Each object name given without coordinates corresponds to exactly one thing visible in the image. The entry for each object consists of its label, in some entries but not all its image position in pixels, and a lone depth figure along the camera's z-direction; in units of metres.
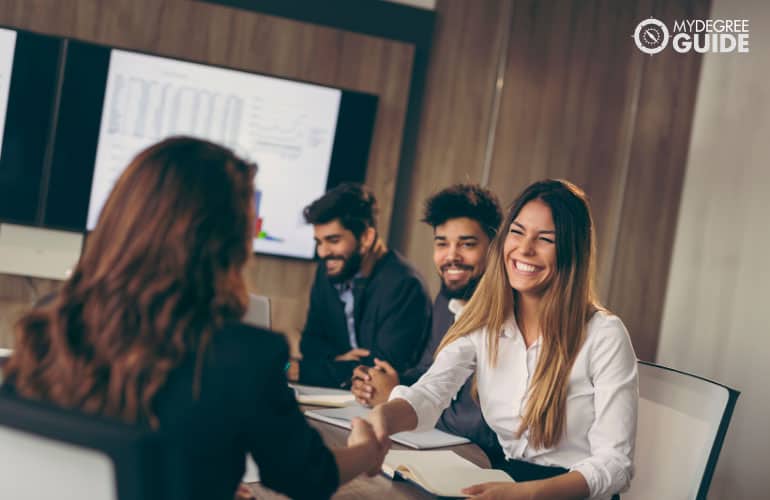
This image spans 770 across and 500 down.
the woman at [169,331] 1.09
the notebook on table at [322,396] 2.46
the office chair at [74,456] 0.94
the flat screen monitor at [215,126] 4.05
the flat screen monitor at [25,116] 3.95
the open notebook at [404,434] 2.12
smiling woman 1.92
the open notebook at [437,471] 1.71
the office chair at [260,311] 2.75
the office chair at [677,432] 2.08
